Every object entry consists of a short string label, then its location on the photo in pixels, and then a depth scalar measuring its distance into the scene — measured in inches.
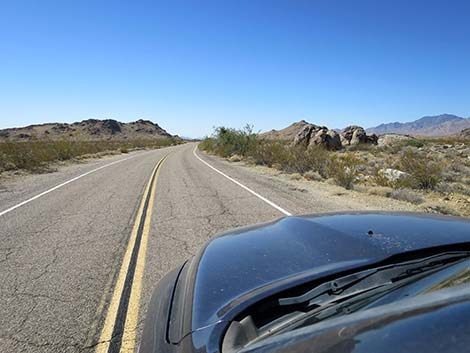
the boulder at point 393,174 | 531.4
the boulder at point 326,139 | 1459.5
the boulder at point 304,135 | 1515.9
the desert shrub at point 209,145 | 1661.7
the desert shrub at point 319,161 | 647.8
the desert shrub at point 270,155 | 826.2
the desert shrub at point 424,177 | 487.2
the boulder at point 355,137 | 1680.6
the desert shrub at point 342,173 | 517.7
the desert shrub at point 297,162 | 715.4
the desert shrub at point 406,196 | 392.8
